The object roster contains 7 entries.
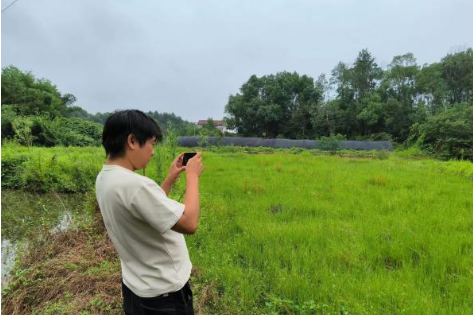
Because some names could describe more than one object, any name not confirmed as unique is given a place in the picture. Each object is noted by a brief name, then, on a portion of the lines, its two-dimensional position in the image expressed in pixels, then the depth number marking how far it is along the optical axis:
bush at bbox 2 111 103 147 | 12.51
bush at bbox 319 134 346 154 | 20.88
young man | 1.09
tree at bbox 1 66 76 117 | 14.91
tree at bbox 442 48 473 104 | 31.20
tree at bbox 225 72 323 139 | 32.72
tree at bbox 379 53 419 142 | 29.07
